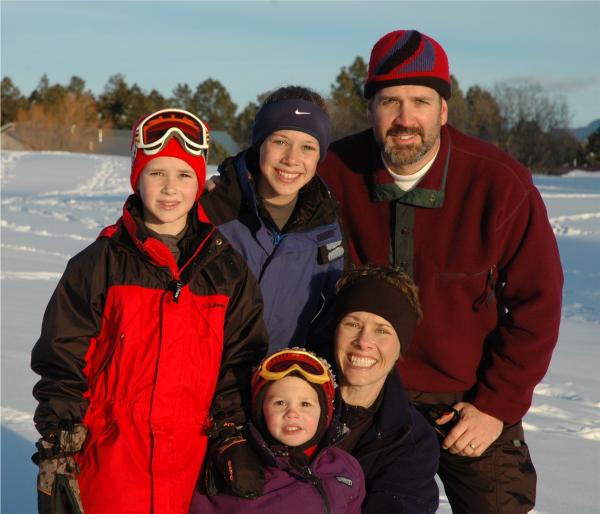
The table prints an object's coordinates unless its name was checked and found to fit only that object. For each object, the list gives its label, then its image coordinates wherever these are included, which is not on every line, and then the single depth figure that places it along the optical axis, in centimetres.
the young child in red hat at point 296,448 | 282
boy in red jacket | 279
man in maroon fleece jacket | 348
